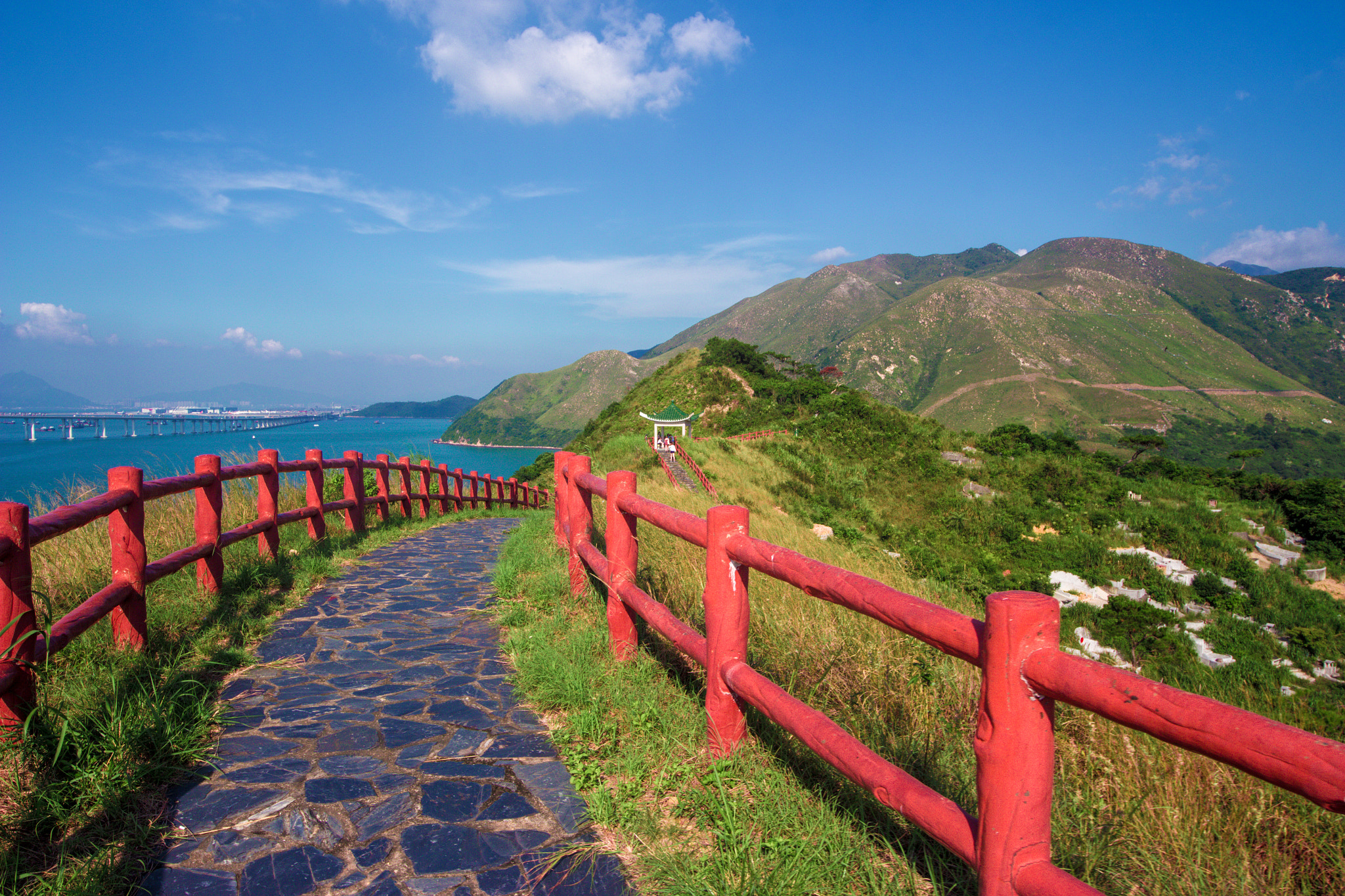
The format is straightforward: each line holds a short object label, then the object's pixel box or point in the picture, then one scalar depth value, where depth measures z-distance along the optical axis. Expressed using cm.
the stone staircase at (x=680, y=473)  2345
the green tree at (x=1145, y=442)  4491
